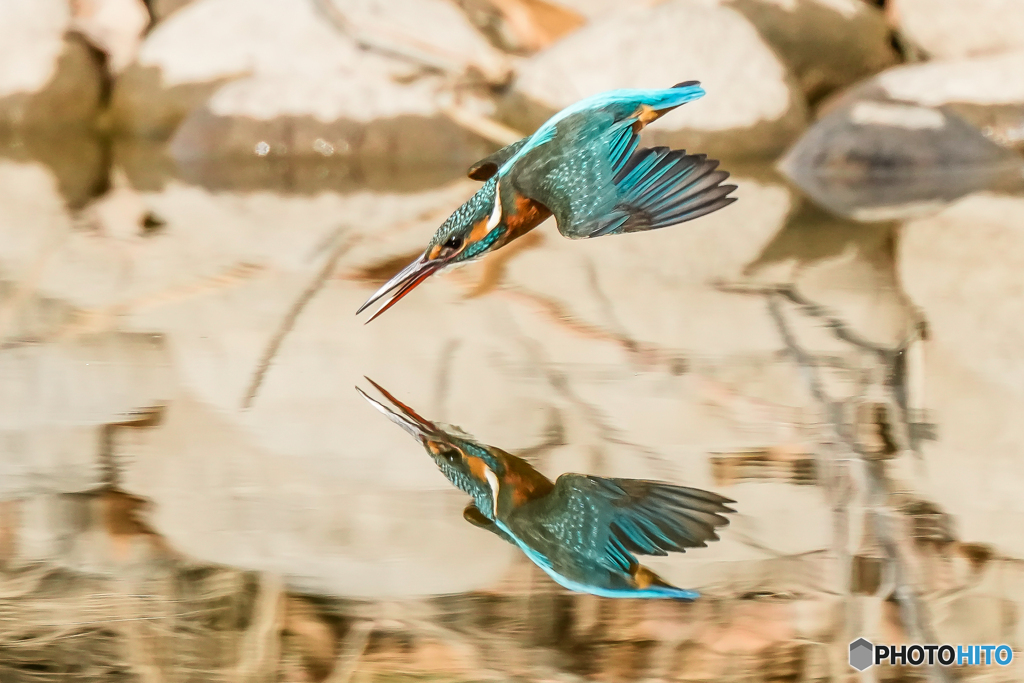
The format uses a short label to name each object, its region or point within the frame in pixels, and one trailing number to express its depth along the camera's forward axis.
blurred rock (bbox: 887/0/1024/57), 13.02
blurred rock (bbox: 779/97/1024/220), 10.54
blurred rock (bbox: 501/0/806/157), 12.55
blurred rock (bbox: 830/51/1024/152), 11.43
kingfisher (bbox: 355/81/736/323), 3.78
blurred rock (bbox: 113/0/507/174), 13.15
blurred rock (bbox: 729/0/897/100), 13.48
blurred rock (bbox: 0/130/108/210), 10.30
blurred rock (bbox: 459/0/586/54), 14.65
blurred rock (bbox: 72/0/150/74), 15.12
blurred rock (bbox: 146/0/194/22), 15.35
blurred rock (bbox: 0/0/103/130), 14.83
